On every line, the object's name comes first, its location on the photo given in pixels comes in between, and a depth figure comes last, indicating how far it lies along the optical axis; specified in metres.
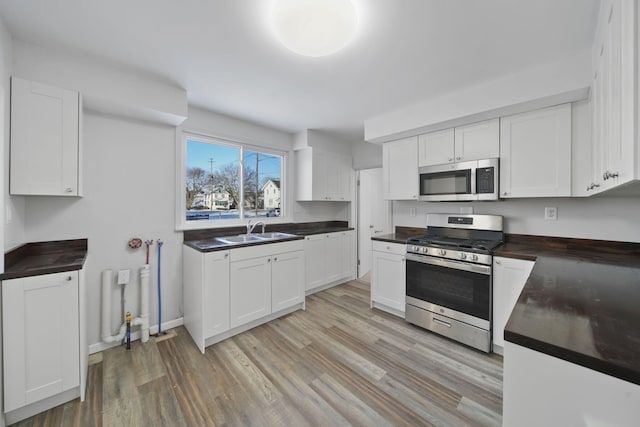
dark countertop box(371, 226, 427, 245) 3.00
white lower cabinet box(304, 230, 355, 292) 3.78
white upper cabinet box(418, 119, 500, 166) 2.52
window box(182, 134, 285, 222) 3.05
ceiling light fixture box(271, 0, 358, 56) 1.36
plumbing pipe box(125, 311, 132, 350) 2.35
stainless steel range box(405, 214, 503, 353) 2.28
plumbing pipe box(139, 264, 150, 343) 2.46
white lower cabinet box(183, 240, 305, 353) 2.38
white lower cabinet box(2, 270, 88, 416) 1.50
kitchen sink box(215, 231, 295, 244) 3.03
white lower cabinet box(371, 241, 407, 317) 2.94
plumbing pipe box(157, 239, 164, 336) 2.64
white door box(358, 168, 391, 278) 4.48
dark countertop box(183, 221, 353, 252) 2.54
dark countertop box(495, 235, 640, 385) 0.64
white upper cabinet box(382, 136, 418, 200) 3.09
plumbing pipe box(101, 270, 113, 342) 2.31
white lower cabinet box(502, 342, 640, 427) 0.59
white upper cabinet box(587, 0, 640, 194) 0.93
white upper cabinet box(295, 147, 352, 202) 3.89
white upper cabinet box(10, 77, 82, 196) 1.73
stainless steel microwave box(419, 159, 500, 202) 2.47
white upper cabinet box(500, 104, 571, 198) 2.17
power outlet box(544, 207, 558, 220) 2.42
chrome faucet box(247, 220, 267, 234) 3.26
